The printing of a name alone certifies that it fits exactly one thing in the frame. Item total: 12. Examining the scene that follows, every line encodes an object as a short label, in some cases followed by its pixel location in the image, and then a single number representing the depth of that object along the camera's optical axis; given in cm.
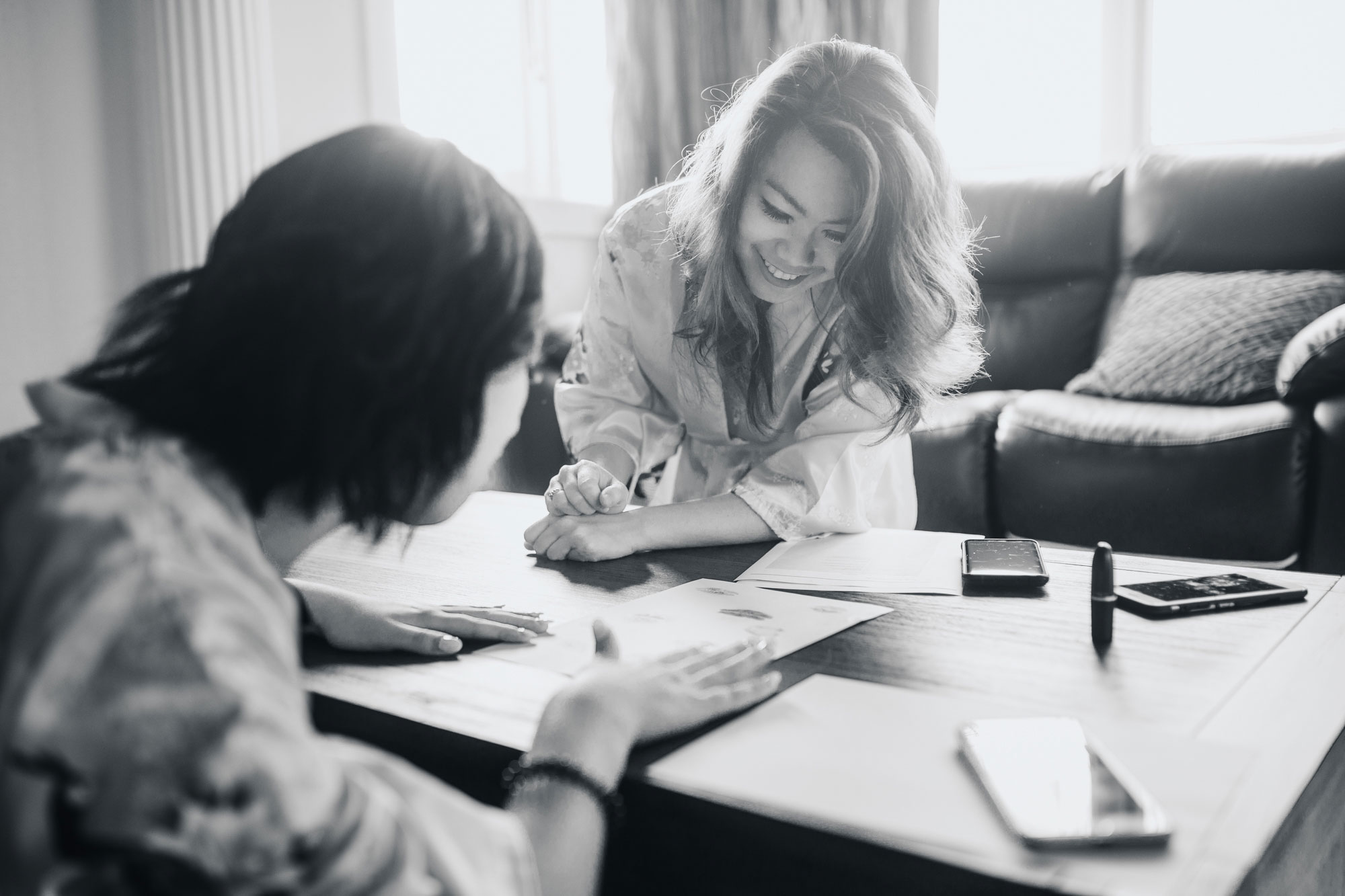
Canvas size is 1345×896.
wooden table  55
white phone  51
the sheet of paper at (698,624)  84
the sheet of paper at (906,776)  51
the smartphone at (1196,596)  91
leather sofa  216
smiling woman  129
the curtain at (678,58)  381
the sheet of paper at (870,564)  105
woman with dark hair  37
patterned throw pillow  248
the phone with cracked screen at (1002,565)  101
